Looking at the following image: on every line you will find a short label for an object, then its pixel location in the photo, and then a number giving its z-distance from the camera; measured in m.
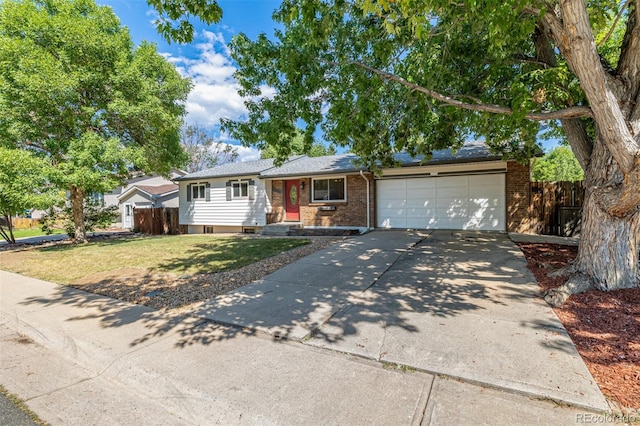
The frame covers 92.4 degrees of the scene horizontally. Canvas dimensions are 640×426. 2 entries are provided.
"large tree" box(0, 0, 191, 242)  10.13
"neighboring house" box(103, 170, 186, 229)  25.27
